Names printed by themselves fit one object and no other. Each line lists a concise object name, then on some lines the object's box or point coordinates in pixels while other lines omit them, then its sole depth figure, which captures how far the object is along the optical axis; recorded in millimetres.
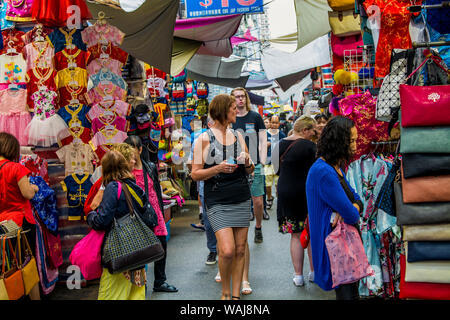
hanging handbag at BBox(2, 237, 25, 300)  3444
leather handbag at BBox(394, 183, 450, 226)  2627
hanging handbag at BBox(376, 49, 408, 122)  3033
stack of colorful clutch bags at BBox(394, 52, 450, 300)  2594
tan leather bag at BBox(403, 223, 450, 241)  2639
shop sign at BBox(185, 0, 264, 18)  6094
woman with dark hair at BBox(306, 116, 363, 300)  2928
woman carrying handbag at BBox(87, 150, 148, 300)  3295
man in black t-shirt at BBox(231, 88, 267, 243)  5266
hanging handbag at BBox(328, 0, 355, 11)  4977
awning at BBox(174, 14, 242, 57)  6863
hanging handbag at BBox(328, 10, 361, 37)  5137
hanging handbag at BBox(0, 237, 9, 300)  3338
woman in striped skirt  3559
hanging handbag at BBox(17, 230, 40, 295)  3746
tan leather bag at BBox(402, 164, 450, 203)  2602
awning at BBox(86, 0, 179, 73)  4617
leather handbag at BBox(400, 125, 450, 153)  2586
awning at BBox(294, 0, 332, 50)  6266
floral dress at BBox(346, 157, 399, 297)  3748
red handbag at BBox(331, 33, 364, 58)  5262
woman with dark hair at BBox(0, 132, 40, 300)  3742
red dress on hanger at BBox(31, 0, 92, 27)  4473
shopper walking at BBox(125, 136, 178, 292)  4164
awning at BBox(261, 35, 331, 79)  8203
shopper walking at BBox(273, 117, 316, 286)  4438
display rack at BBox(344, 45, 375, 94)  4301
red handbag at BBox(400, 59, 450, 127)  2568
